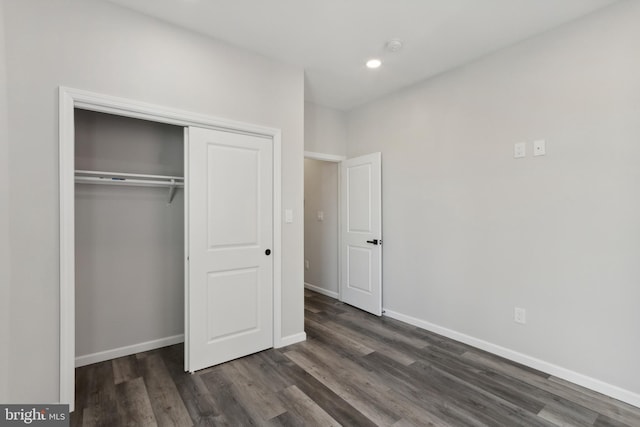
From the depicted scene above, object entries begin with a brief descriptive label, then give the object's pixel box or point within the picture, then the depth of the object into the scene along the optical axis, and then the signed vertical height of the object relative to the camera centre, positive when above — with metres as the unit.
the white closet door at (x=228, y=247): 2.47 -0.28
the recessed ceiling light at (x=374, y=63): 2.94 +1.51
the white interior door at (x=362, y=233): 3.84 -0.25
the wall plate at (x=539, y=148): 2.48 +0.55
